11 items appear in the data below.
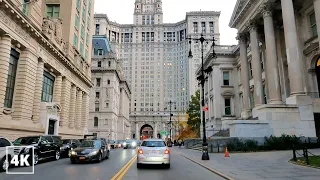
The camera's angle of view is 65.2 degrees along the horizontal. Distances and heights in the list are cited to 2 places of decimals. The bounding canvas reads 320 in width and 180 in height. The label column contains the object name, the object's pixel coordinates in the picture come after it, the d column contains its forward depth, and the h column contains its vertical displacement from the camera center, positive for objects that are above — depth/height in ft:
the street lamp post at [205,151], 61.91 -4.83
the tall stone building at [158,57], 515.91 +162.60
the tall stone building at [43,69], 77.25 +26.20
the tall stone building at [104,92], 248.52 +41.11
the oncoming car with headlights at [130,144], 160.45 -7.66
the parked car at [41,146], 53.78 -3.31
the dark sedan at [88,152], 52.90 -4.31
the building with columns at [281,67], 78.38 +22.49
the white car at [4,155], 40.73 -3.78
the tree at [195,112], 213.46 +16.52
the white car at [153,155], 44.19 -4.10
